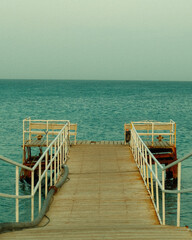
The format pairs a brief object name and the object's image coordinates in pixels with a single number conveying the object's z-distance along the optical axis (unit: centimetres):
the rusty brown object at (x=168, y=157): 1683
